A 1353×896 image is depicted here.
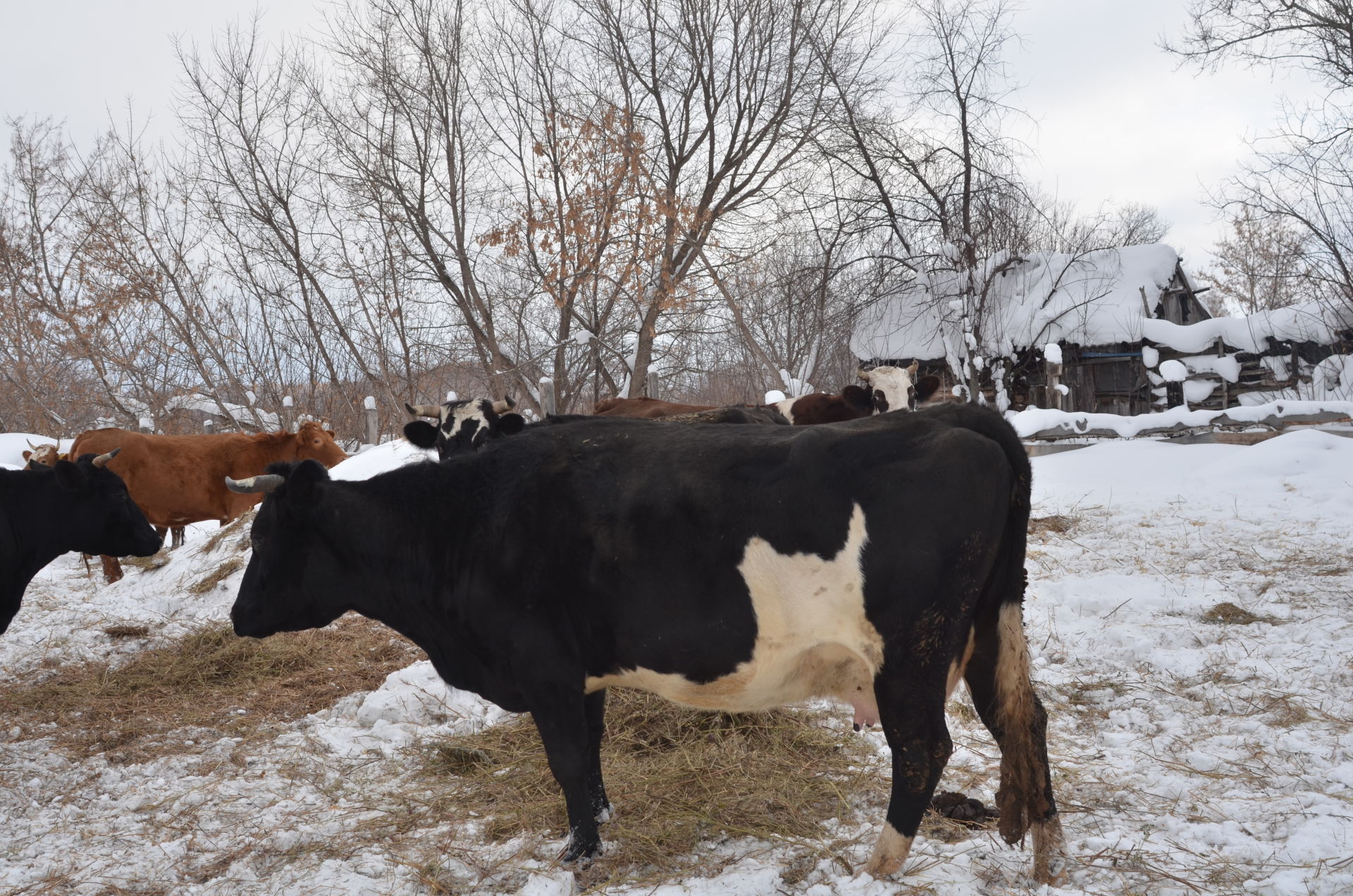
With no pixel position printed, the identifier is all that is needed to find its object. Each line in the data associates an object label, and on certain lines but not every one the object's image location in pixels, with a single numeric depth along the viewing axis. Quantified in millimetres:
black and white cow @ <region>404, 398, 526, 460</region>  7688
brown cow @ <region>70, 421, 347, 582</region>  11305
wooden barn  20594
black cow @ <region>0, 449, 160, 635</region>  5922
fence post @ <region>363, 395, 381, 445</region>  19958
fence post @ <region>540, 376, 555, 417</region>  14939
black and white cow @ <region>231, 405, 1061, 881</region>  3023
